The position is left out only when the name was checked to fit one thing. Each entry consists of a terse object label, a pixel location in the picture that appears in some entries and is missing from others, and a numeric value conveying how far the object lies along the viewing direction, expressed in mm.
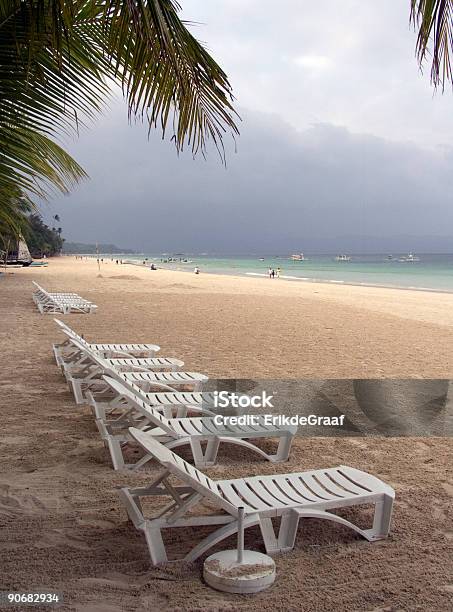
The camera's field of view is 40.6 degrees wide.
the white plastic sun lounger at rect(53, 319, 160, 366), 6528
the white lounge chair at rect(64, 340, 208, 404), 5160
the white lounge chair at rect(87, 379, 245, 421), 4332
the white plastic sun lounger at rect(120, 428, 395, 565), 2615
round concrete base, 2379
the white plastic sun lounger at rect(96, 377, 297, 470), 3682
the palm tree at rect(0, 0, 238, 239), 2232
